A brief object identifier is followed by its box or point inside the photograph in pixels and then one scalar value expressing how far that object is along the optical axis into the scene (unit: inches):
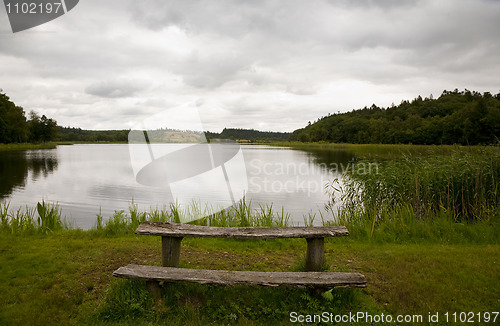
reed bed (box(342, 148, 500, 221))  321.7
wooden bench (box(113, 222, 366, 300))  132.0
